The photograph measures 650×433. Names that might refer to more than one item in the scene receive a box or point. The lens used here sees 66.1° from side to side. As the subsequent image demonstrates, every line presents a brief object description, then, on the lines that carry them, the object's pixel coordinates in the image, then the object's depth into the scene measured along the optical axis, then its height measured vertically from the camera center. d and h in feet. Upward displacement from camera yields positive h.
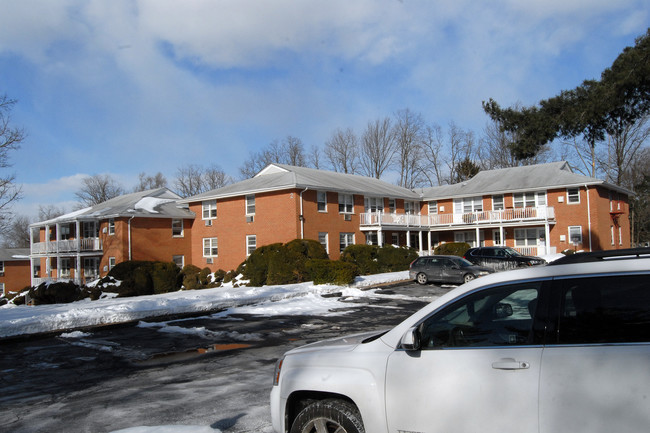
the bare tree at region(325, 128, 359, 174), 214.90 +34.48
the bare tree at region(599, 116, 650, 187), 174.09 +25.82
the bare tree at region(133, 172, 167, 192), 273.13 +34.86
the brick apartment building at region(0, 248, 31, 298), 188.85 -7.04
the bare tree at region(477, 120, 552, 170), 196.74 +30.41
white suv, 9.05 -2.69
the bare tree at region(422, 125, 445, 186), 217.36 +28.57
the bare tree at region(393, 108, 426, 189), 210.79 +34.92
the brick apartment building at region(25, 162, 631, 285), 111.14 +4.81
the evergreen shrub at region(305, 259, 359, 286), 73.92 -5.06
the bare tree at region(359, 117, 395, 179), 210.38 +35.60
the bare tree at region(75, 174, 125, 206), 250.98 +27.70
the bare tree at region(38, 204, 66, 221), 302.64 +21.17
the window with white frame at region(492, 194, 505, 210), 132.87 +8.02
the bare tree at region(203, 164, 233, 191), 252.62 +32.43
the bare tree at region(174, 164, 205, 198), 257.75 +30.09
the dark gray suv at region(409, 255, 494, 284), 74.84 -5.48
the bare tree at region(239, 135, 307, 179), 220.23 +36.73
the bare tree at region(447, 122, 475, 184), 209.97 +28.60
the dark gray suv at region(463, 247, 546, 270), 83.10 -4.47
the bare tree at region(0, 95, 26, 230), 101.86 +14.75
